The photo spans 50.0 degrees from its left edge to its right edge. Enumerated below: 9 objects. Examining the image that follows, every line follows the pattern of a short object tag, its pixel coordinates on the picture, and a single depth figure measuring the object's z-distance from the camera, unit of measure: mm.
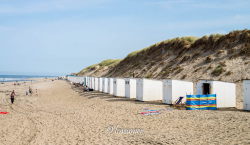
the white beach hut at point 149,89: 22922
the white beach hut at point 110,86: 29541
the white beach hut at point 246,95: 16500
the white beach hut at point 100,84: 34881
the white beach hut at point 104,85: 31909
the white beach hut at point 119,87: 27906
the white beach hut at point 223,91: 18625
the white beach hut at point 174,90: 20281
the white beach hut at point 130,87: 25308
